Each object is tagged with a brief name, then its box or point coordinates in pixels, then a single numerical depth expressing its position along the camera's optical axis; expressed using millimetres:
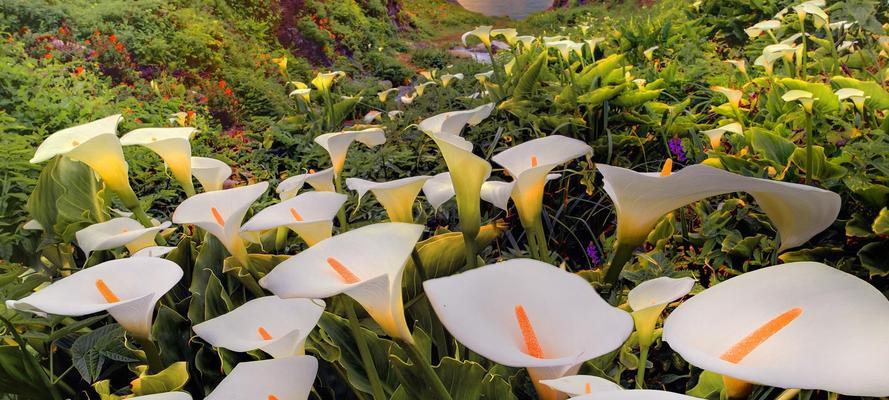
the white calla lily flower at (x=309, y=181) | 758
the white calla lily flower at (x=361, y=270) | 398
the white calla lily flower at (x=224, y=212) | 589
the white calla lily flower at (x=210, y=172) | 822
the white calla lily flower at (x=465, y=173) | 537
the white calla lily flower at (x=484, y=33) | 1548
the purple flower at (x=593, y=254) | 1283
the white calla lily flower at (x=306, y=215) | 525
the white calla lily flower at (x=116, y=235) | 697
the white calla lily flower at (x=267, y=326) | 476
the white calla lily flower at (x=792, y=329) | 281
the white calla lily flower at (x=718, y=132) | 1036
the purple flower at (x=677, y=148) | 1413
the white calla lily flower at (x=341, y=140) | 792
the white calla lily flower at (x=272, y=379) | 394
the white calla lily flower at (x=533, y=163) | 585
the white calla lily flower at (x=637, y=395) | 258
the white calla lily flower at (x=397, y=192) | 600
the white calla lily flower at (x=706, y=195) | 415
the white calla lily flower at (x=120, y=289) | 523
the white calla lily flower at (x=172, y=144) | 770
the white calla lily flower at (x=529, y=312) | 343
